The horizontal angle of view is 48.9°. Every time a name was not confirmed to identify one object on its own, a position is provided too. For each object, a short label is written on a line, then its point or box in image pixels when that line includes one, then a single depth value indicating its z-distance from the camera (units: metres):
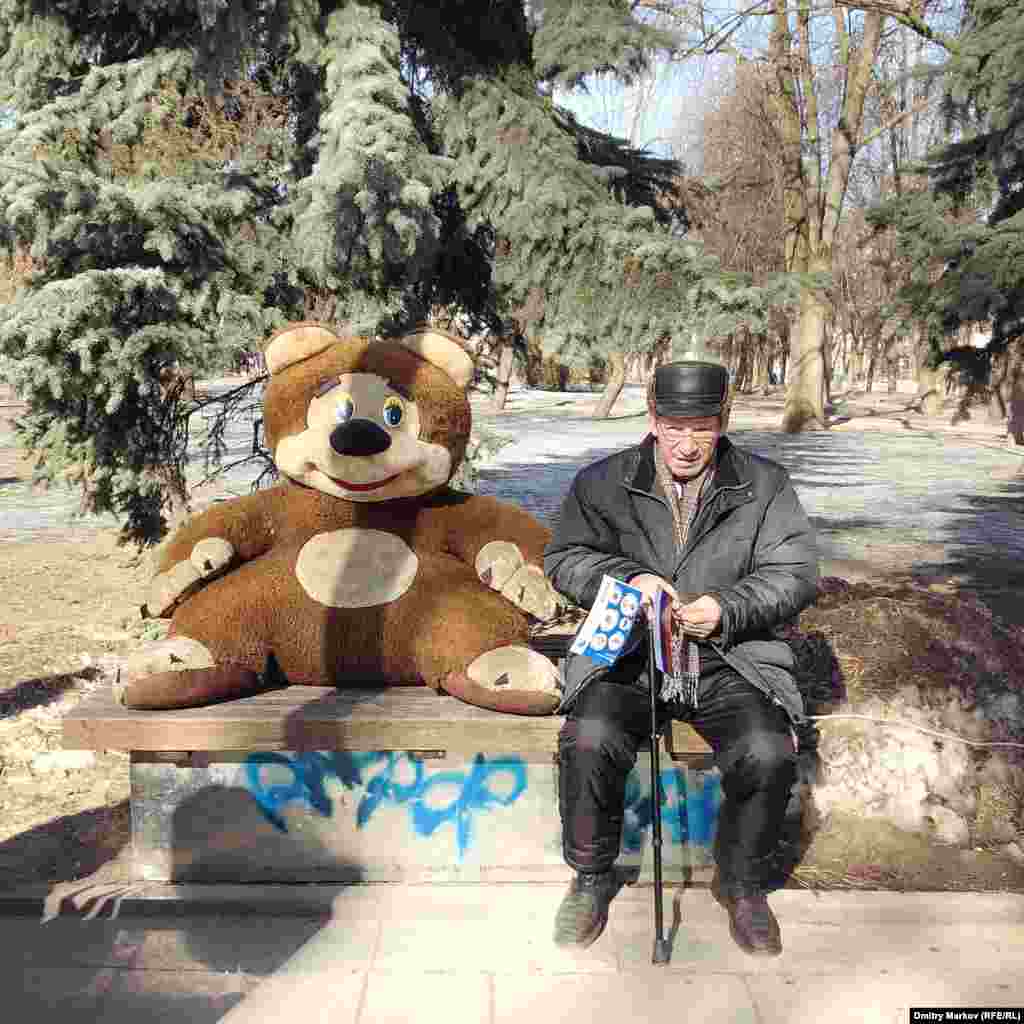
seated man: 3.07
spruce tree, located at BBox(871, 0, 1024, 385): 4.67
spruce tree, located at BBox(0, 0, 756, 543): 4.96
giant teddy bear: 3.60
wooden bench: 3.39
